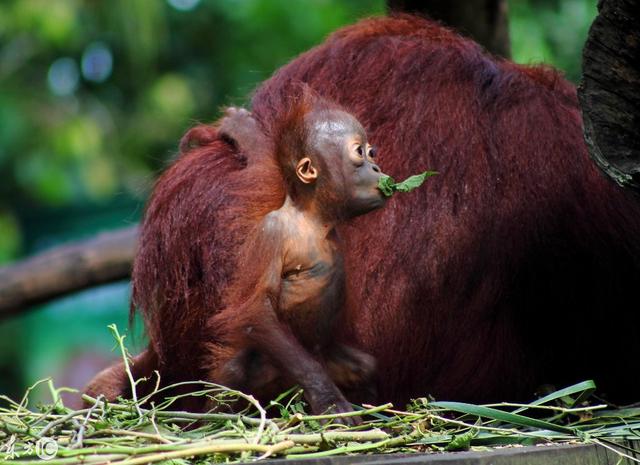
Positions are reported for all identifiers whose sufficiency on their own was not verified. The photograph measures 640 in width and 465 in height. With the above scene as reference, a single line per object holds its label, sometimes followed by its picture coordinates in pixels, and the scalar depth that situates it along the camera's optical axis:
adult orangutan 7.72
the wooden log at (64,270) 13.15
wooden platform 5.15
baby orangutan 6.62
